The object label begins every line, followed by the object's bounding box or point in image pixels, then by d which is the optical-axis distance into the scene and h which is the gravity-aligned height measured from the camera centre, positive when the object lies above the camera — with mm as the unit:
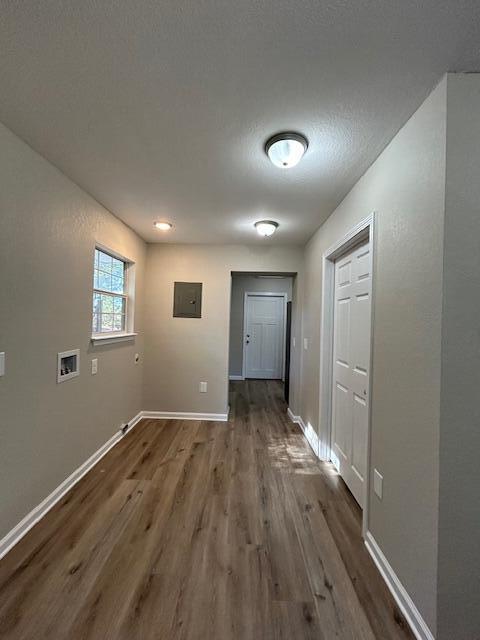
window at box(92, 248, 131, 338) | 2693 +260
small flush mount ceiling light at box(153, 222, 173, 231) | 2980 +1030
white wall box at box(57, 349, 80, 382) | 2051 -349
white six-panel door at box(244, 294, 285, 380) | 6695 -262
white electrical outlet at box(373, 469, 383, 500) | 1551 -861
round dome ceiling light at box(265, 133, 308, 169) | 1519 +969
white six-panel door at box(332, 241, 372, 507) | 2027 -295
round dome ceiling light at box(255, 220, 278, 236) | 2795 +980
